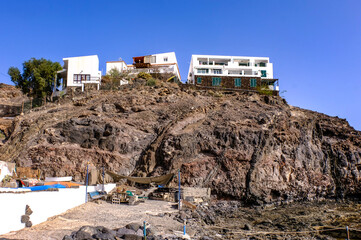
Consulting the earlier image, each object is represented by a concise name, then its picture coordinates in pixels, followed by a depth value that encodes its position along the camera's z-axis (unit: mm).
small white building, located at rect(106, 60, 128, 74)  45875
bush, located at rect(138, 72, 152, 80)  42391
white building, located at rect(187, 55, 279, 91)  40875
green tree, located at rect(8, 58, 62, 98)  40344
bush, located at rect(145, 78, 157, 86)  39106
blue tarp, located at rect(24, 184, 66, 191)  13227
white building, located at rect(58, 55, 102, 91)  41203
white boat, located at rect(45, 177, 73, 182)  21072
